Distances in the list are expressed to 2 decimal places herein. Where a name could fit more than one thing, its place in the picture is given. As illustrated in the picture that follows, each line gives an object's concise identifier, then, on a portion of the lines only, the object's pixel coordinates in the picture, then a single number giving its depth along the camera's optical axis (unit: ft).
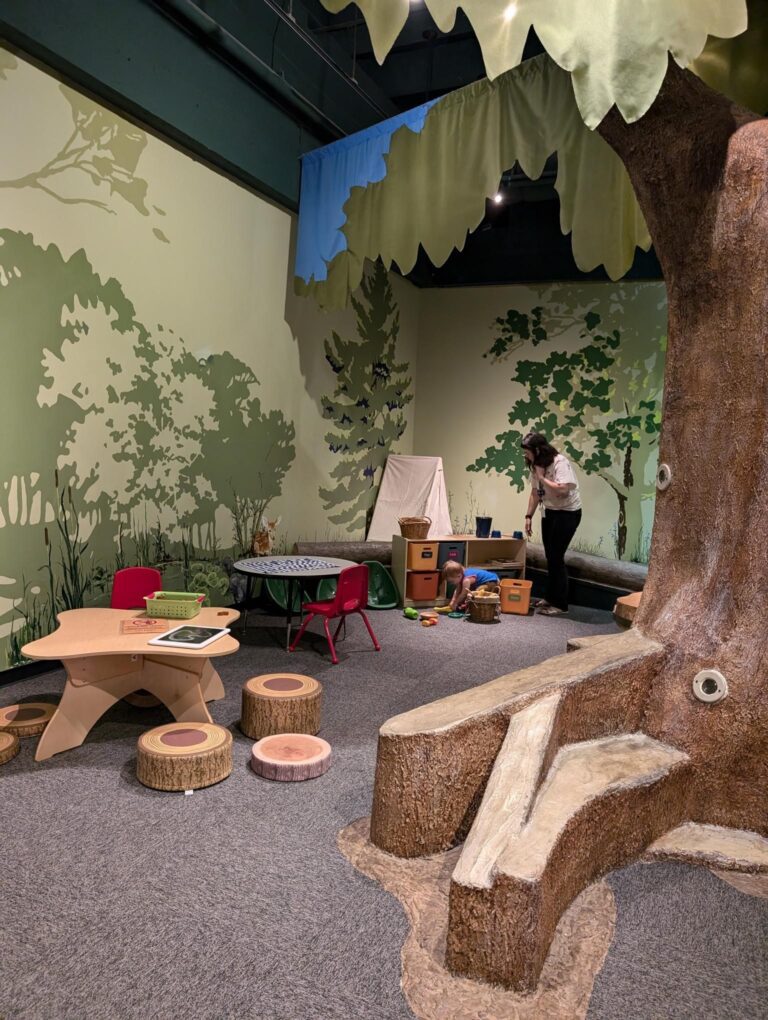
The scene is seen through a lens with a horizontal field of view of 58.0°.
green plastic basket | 11.07
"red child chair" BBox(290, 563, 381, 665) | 14.42
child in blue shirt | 19.75
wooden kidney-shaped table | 9.45
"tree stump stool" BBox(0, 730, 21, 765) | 9.40
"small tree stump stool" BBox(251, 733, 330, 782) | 9.30
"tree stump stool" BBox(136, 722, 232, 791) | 8.82
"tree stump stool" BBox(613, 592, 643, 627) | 14.46
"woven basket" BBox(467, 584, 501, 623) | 18.95
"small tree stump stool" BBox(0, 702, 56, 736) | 10.19
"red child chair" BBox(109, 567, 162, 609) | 12.42
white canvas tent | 23.75
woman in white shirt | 20.44
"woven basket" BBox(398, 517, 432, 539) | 20.47
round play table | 14.56
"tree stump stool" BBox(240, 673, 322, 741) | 10.53
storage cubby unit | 20.36
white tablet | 9.61
